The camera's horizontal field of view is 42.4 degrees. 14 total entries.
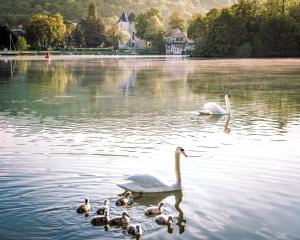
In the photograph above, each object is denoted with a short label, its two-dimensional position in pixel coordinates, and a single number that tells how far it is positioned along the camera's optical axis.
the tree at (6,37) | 99.01
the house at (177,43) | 115.37
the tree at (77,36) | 116.92
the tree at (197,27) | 93.93
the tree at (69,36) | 115.80
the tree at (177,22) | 134.40
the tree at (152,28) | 114.85
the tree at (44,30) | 101.08
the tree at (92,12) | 134.09
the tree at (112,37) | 124.87
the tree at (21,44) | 97.89
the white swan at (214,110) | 15.31
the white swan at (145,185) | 7.34
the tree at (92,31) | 121.57
